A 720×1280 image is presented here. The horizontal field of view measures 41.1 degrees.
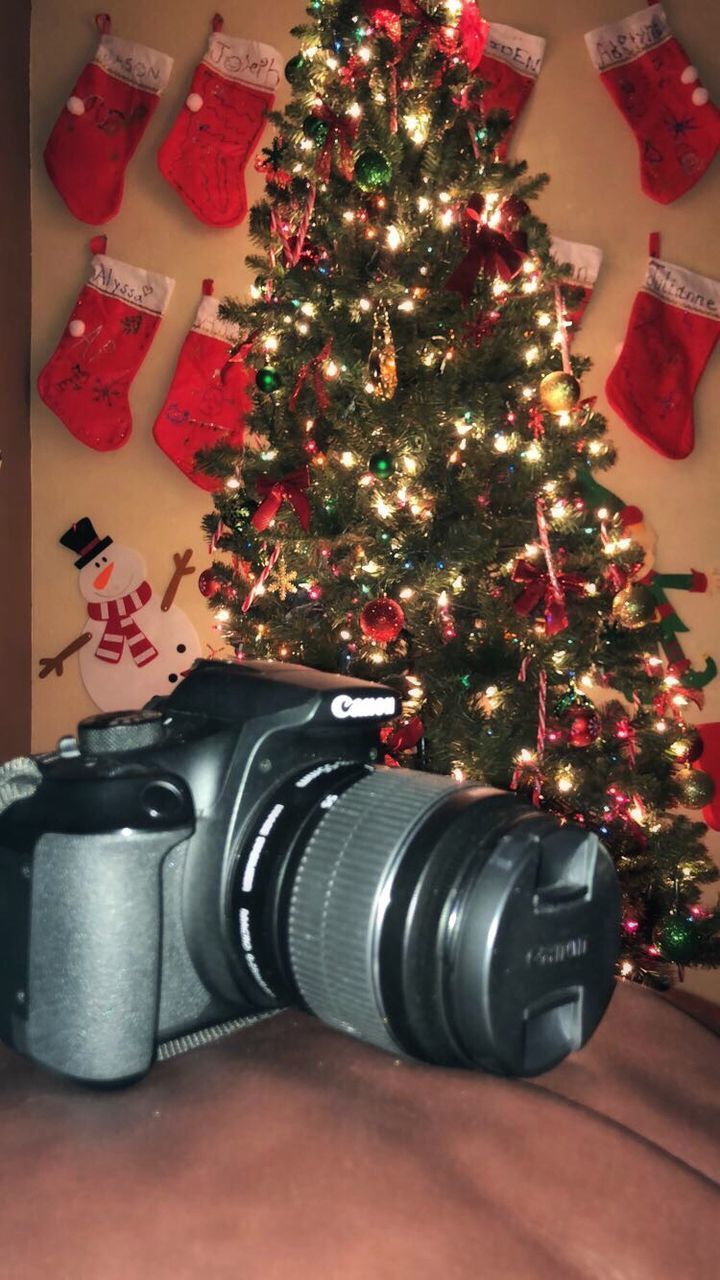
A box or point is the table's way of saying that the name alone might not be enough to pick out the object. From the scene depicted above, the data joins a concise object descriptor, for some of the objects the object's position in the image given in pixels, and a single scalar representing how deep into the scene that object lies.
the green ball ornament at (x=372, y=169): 1.03
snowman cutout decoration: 1.96
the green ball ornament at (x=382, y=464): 1.06
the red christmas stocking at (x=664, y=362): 1.65
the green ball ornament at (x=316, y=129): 1.12
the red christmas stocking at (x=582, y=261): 1.71
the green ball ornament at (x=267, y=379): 1.18
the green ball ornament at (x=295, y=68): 1.16
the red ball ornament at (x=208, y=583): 1.33
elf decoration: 1.72
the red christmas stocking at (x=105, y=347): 1.87
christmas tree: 1.08
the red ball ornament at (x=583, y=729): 1.16
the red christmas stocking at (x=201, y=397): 1.85
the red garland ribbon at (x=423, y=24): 1.07
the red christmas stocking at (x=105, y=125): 1.81
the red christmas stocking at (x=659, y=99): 1.61
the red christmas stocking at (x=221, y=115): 1.79
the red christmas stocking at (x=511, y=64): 1.70
